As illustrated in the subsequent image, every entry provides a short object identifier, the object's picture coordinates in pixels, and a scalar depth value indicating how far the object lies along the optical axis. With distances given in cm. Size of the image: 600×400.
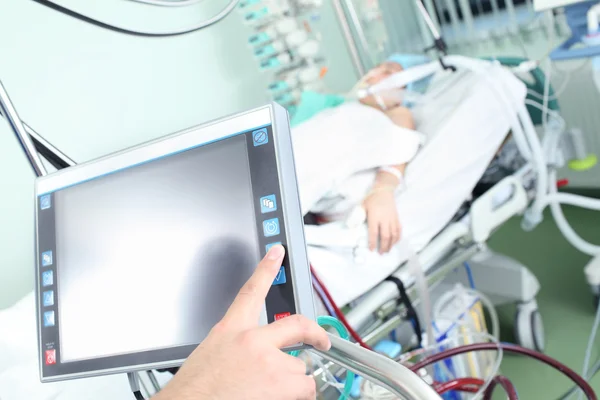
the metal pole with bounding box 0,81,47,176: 86
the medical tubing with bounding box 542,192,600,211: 149
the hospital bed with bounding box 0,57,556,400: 124
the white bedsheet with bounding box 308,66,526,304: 126
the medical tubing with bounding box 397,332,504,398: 100
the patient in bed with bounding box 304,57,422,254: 126
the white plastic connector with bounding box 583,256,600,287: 154
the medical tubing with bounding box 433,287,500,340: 146
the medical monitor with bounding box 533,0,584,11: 119
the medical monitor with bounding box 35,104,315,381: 60
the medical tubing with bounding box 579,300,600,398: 149
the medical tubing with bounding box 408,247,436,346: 128
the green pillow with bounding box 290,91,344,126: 182
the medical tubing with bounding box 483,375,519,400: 93
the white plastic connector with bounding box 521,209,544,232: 158
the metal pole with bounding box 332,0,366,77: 221
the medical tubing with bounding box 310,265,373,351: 111
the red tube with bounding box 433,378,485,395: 107
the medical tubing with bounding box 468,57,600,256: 145
